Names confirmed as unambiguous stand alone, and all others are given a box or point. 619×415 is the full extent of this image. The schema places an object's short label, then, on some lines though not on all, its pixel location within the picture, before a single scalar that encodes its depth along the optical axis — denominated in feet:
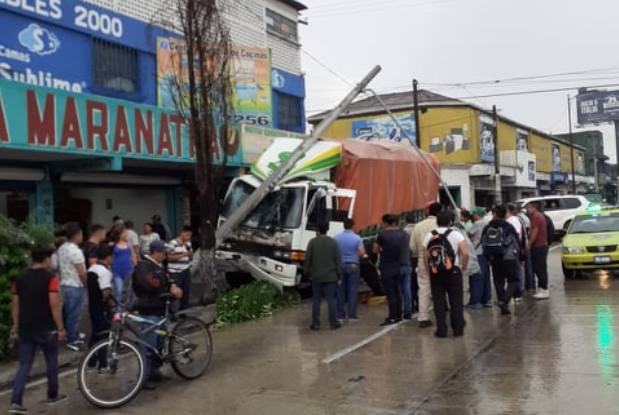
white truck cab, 40.50
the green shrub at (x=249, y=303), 35.73
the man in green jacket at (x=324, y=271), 31.68
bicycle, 20.59
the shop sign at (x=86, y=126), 36.45
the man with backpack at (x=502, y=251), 34.01
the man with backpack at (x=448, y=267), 28.30
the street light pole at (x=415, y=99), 91.97
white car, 85.76
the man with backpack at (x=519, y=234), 36.40
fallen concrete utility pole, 41.32
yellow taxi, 44.88
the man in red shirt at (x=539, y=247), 38.93
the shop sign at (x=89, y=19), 44.60
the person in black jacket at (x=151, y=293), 22.35
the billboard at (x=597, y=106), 283.79
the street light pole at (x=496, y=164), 110.01
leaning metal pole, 57.26
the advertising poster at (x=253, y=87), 62.23
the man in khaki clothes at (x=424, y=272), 31.09
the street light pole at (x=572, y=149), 175.32
